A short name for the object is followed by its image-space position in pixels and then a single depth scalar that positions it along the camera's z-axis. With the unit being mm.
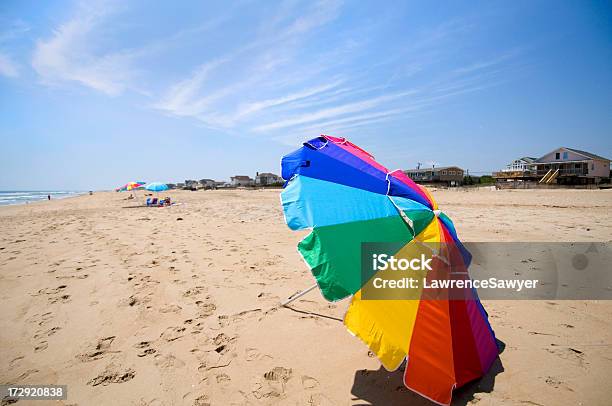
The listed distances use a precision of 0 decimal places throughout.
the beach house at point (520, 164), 57200
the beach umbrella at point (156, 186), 22862
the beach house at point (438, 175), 58581
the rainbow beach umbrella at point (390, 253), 1969
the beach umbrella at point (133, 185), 23520
